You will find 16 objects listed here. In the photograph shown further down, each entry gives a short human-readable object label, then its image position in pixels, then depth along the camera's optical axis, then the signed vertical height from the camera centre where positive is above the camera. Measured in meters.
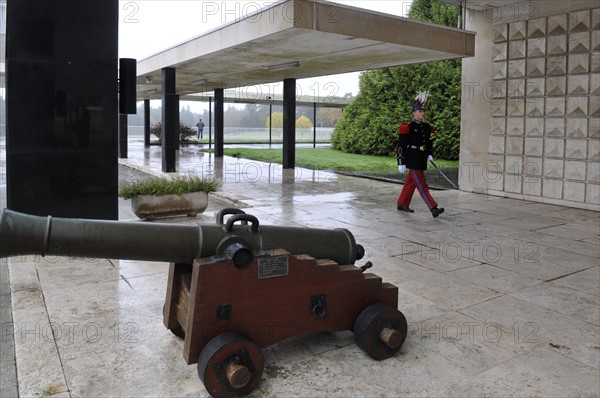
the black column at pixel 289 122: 16.17 +1.00
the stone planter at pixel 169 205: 7.55 -0.69
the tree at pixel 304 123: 57.89 +3.57
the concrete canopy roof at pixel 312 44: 8.56 +2.10
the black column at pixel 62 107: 5.44 +0.48
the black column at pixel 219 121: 20.80 +1.28
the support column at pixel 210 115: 27.74 +1.99
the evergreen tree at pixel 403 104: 20.67 +2.21
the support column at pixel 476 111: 11.03 +0.95
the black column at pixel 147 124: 27.84 +1.53
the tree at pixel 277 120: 55.94 +3.65
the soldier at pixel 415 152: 8.65 +0.08
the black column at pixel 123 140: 19.86 +0.51
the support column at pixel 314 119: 29.06 +1.95
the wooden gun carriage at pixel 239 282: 2.67 -0.69
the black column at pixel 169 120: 14.12 +0.89
